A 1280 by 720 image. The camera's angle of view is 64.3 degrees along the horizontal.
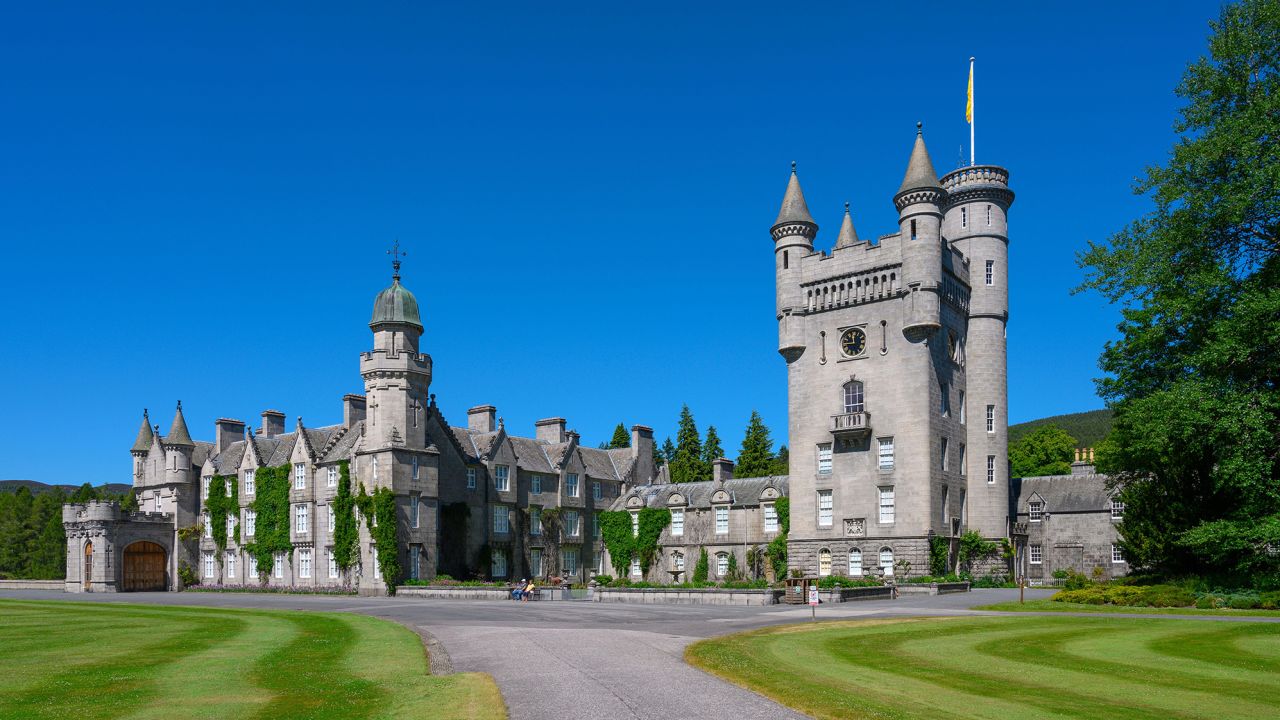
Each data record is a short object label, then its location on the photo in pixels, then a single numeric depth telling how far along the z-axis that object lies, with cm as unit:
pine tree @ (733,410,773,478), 8756
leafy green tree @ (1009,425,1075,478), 8462
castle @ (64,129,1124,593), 5422
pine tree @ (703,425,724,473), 9669
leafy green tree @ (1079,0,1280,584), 3331
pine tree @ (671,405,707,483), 9275
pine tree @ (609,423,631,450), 10281
